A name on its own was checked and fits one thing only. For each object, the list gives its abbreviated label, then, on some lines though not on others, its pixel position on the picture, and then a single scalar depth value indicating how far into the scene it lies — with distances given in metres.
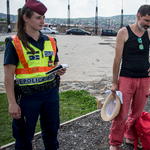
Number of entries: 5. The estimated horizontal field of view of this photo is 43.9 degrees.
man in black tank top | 2.36
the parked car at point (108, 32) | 33.88
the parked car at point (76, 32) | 35.50
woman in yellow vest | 1.88
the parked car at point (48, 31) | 35.91
